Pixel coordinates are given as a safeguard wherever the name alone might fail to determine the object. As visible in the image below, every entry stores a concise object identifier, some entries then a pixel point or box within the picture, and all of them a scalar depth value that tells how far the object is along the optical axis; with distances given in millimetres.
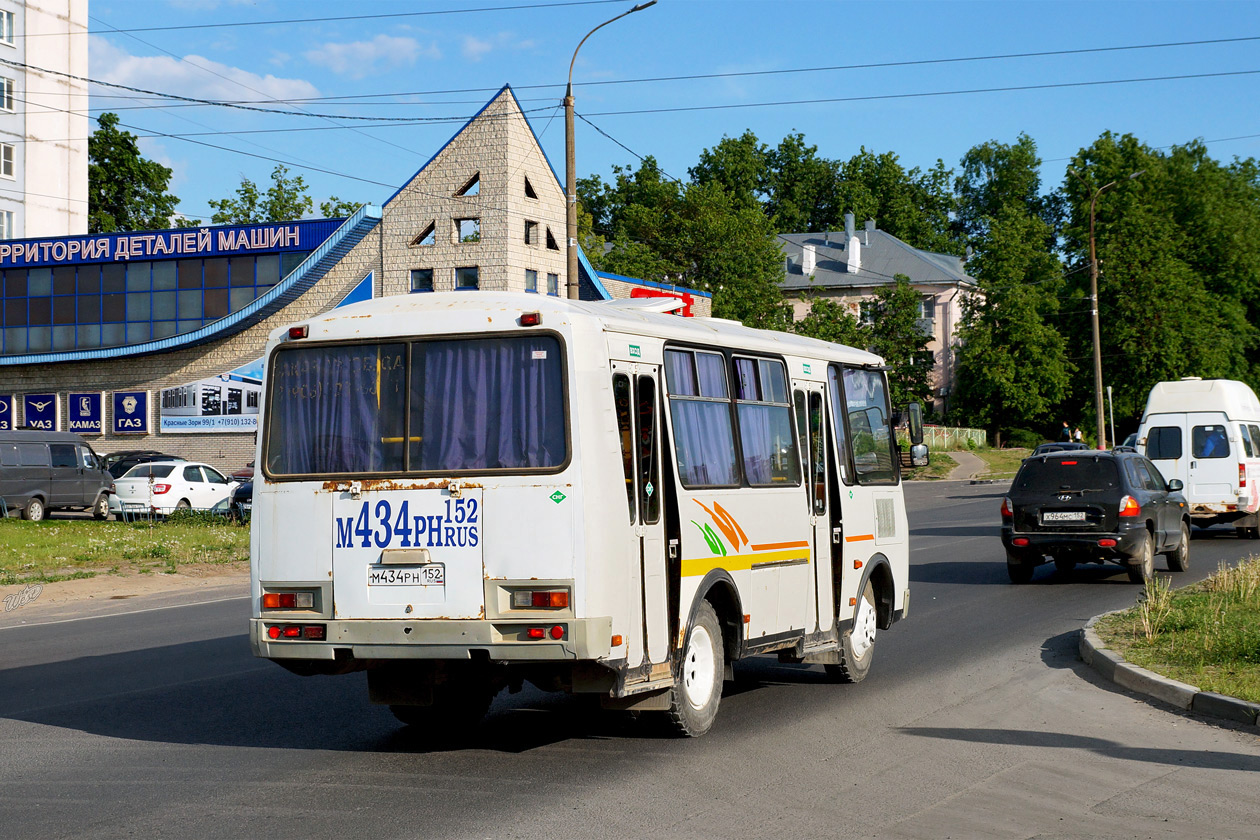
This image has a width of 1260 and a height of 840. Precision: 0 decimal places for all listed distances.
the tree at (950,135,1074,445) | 75188
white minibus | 24297
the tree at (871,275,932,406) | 76125
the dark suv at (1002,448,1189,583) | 17781
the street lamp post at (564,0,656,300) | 24938
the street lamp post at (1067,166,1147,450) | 44831
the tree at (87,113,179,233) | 81500
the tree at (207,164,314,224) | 83312
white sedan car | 33094
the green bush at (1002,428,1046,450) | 75962
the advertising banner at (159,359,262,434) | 47969
